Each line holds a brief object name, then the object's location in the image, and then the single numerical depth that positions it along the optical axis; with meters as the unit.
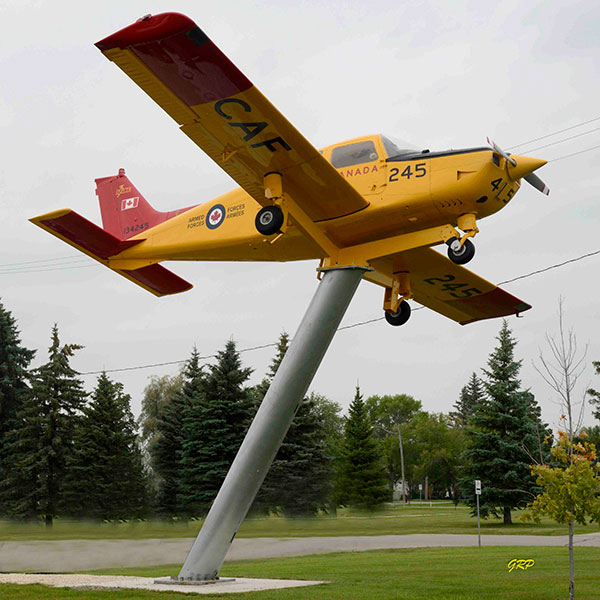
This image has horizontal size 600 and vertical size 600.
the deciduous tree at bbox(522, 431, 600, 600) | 11.36
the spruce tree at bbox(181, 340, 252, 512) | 35.81
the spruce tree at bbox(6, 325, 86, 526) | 35.19
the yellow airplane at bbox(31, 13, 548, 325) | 9.91
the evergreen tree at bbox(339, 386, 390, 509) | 40.44
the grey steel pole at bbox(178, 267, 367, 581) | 12.73
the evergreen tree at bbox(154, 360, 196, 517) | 34.66
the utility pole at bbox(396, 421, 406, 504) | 83.25
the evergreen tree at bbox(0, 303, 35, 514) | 40.72
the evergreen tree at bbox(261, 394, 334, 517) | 36.09
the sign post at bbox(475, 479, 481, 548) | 26.88
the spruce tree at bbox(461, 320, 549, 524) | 36.50
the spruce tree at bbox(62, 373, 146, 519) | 30.16
